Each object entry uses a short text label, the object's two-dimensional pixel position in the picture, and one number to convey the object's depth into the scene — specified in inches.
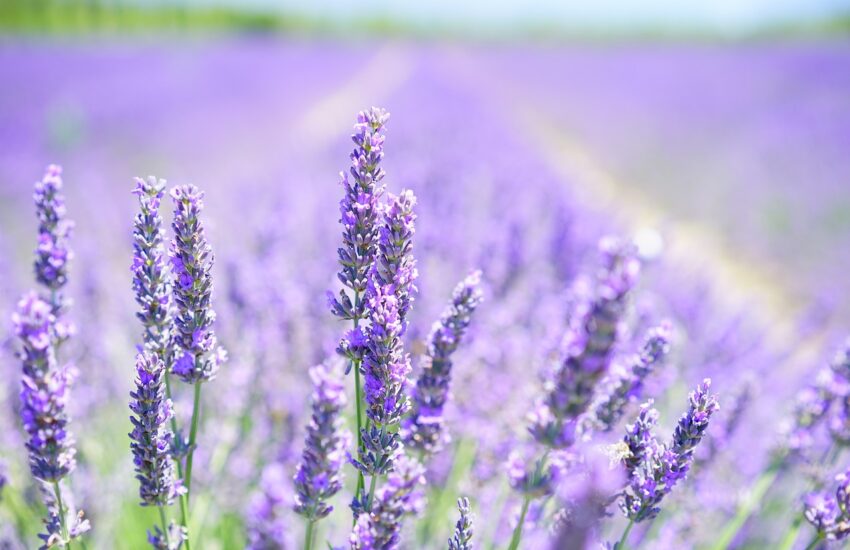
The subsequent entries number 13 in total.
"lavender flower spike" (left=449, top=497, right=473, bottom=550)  19.8
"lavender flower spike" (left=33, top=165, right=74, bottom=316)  20.4
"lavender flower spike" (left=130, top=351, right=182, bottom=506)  19.5
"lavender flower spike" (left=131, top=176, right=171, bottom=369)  19.7
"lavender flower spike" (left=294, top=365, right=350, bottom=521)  18.7
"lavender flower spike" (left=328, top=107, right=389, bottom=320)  19.8
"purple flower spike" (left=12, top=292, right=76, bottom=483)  18.7
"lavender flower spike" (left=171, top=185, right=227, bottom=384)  19.6
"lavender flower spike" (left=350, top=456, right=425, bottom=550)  18.9
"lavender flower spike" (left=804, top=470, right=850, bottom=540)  20.7
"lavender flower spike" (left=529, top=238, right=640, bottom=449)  17.8
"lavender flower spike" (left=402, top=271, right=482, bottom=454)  19.9
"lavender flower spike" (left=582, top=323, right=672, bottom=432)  20.9
